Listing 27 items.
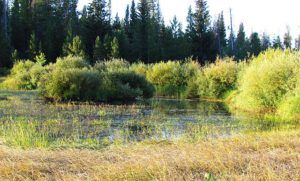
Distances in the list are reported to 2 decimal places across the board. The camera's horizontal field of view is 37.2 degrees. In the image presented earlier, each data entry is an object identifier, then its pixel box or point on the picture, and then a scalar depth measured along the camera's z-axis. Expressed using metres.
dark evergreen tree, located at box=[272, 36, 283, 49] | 93.81
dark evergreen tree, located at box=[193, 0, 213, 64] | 60.72
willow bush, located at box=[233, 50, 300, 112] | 17.92
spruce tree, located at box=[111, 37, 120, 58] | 50.88
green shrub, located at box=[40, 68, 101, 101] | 24.27
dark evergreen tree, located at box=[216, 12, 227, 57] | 70.86
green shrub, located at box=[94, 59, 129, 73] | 30.96
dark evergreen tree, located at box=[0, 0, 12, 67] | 48.69
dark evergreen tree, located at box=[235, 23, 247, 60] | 66.75
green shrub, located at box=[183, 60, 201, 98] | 30.53
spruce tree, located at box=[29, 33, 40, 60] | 50.15
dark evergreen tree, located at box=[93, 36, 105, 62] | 52.06
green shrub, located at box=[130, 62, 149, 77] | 35.72
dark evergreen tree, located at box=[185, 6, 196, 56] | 58.20
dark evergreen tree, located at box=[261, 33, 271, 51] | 90.09
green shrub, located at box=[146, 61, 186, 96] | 32.44
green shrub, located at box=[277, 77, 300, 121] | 16.03
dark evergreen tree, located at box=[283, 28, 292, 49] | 90.94
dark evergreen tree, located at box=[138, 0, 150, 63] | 58.84
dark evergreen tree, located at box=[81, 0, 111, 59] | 58.81
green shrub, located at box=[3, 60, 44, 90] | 35.47
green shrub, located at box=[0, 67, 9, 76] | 45.42
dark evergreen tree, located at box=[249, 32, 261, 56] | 68.87
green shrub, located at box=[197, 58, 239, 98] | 27.55
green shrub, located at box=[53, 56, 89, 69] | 30.97
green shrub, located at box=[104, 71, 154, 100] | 25.92
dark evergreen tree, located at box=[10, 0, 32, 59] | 55.94
